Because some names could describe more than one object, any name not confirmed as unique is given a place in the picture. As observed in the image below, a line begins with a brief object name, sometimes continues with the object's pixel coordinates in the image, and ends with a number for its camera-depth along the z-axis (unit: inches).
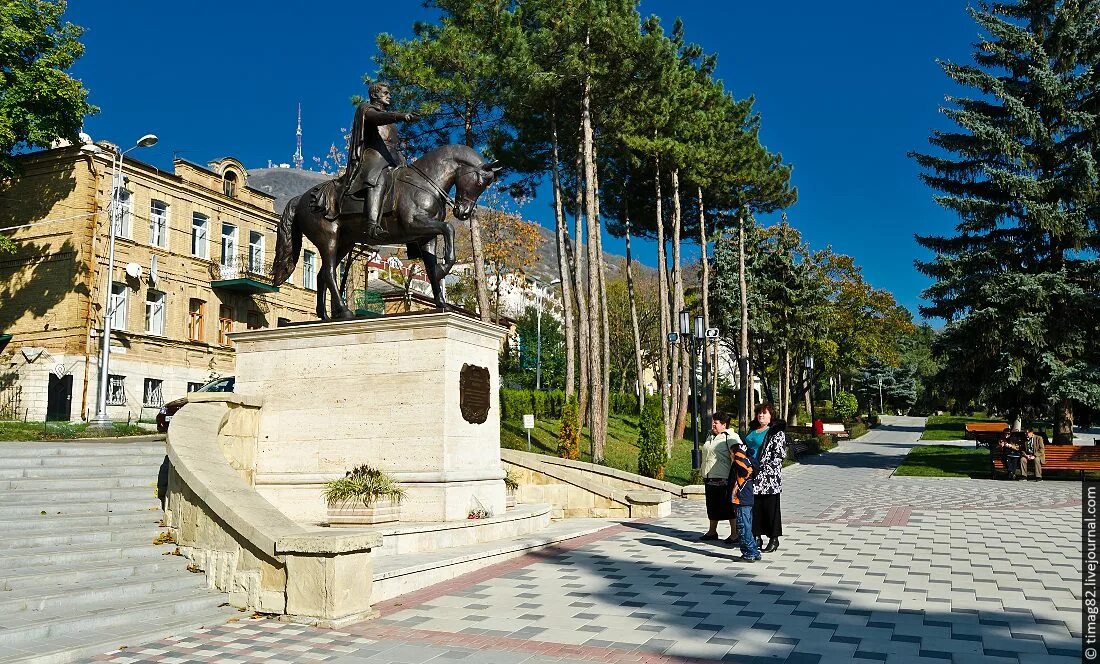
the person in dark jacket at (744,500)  374.9
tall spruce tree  877.8
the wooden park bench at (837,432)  1717.3
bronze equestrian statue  437.9
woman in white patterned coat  382.9
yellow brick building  1147.9
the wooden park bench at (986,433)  1242.0
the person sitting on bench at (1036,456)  818.2
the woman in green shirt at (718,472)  428.8
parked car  772.3
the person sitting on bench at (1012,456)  831.1
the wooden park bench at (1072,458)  794.8
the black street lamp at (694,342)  824.9
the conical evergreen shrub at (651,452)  766.5
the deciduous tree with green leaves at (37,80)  1032.2
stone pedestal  400.2
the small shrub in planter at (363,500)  380.5
